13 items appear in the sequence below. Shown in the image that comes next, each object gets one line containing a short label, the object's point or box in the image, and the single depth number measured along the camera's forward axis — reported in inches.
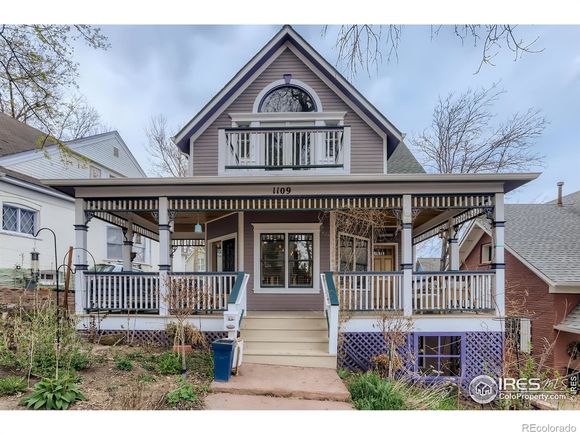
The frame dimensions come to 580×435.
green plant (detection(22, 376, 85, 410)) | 156.1
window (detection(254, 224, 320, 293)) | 327.9
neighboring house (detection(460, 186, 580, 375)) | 366.9
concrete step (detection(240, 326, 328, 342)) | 254.9
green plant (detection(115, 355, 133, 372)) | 206.9
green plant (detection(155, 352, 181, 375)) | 207.6
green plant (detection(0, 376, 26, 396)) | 166.2
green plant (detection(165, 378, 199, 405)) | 165.6
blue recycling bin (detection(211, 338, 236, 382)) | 193.9
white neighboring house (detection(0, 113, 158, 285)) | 398.6
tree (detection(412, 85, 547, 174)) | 621.2
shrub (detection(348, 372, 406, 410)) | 172.7
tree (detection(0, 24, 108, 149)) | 309.9
